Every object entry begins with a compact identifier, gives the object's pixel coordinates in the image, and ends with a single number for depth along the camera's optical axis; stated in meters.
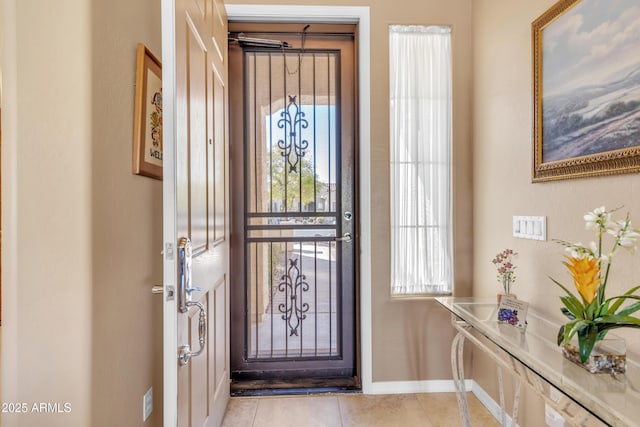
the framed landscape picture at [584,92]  1.19
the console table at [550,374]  0.88
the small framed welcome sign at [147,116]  1.31
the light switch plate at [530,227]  1.62
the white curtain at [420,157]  2.23
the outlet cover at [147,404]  1.34
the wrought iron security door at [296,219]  2.37
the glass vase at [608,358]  1.02
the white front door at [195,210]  1.06
